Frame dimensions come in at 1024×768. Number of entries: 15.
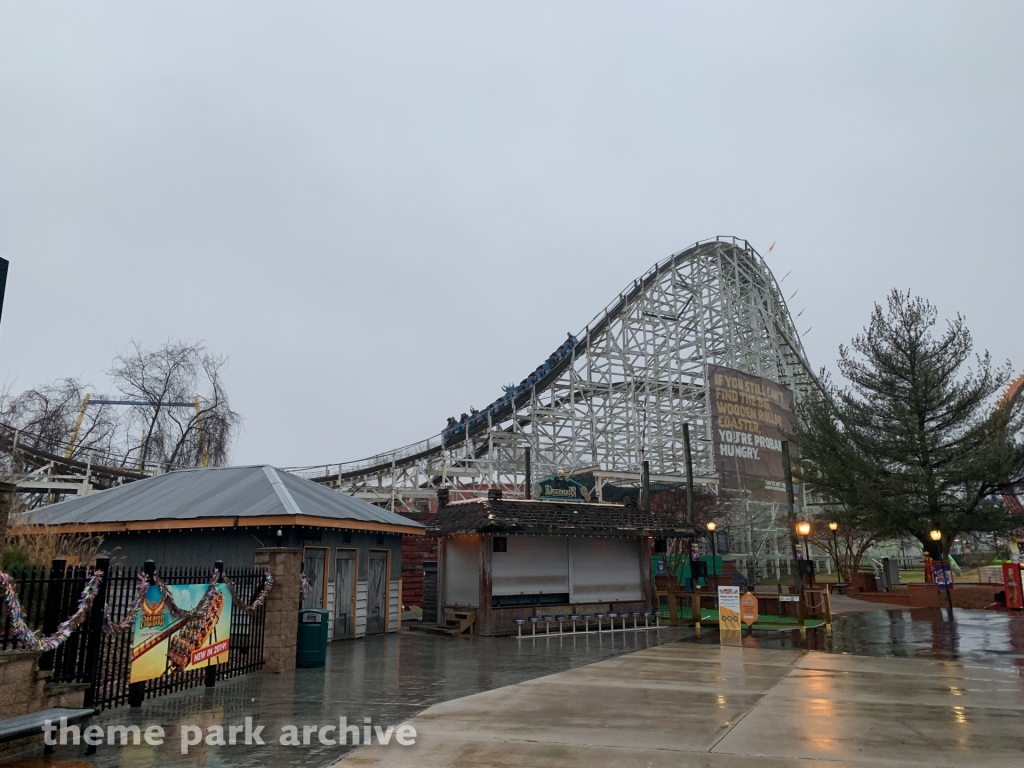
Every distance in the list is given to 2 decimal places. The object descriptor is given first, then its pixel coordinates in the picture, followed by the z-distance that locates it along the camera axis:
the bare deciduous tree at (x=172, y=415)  30.80
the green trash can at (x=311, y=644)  11.83
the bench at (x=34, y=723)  5.94
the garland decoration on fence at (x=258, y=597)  10.41
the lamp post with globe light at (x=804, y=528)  20.30
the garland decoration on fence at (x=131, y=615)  8.26
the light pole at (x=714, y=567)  24.86
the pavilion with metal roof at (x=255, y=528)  15.10
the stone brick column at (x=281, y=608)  11.34
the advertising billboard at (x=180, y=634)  8.70
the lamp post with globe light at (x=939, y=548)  23.22
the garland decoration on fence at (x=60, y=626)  6.70
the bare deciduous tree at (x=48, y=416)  29.97
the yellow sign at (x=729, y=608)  16.03
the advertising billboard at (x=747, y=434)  35.78
